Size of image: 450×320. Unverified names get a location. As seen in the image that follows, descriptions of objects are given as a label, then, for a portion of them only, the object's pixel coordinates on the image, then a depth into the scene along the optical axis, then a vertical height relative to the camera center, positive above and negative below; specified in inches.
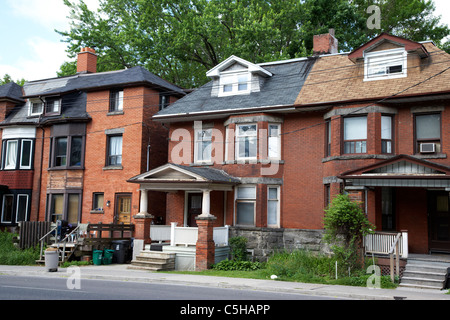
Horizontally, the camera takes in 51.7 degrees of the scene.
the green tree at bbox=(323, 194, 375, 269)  649.6 -21.7
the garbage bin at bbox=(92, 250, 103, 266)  847.7 -93.5
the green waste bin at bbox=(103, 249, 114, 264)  862.5 -93.4
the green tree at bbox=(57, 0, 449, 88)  1256.2 +520.3
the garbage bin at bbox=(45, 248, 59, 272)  731.4 -87.8
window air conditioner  720.3 +103.0
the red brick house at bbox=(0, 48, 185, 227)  1014.4 +133.4
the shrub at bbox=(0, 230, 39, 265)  845.8 -95.0
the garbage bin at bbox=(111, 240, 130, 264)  885.8 -85.3
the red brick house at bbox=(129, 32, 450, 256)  733.3 +119.7
